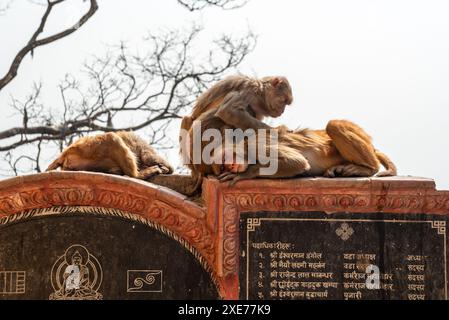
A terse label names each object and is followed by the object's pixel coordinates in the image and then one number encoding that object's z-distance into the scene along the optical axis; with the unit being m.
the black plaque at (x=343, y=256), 9.35
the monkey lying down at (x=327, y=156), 9.46
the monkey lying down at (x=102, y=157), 10.40
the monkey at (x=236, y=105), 9.68
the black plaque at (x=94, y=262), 9.42
